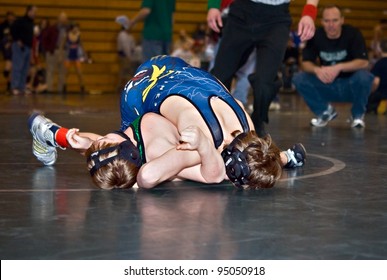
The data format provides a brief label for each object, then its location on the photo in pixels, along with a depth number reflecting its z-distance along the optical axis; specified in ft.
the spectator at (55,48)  53.98
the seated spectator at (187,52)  47.75
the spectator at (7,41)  51.21
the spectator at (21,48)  50.11
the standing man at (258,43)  19.70
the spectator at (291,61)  59.16
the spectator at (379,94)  34.91
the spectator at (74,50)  55.01
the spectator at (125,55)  58.13
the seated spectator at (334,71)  27.43
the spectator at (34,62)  53.73
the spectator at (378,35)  57.24
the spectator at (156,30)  33.53
